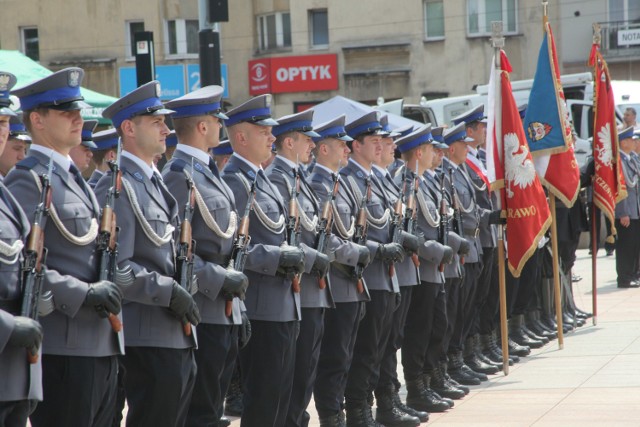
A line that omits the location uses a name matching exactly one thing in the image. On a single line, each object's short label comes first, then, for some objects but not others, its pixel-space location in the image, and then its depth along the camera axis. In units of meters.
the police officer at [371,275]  11.03
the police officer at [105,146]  11.31
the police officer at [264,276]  8.95
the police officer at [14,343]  6.11
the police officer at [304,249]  9.59
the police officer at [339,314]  10.41
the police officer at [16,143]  9.82
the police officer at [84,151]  10.62
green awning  19.06
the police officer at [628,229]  23.82
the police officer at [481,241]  14.79
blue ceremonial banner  16.06
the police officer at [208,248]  8.15
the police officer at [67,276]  6.76
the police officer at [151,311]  7.45
